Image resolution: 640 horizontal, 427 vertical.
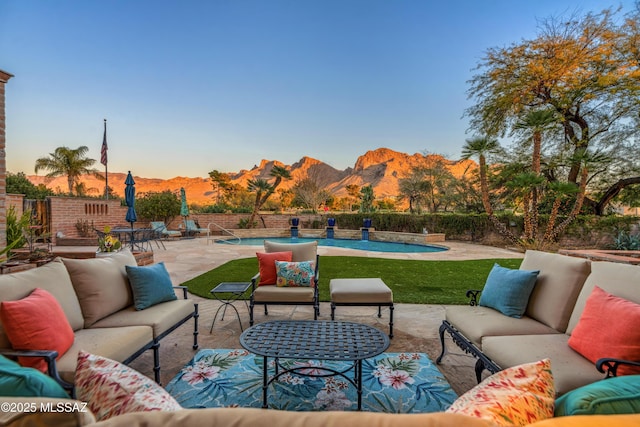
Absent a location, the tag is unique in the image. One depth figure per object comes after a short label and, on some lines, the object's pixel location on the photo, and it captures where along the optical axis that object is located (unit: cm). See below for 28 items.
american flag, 1385
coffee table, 211
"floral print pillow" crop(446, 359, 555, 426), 79
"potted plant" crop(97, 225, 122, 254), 518
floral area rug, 225
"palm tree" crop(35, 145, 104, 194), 1884
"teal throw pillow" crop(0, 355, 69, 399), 88
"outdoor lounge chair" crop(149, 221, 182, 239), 1270
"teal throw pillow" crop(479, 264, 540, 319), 262
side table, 355
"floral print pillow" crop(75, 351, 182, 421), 85
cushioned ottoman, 344
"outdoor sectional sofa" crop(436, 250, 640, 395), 181
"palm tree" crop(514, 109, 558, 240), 923
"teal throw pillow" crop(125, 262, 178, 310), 284
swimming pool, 1227
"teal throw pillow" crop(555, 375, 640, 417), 81
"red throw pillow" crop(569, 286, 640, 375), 168
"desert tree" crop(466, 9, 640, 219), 1008
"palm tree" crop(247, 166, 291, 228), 1706
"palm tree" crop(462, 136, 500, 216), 1036
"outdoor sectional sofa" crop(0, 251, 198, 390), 181
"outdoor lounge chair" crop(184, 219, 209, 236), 1426
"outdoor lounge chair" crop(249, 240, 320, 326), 356
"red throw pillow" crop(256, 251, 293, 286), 393
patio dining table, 1031
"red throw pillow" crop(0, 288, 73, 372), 177
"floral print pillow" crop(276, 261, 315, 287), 379
